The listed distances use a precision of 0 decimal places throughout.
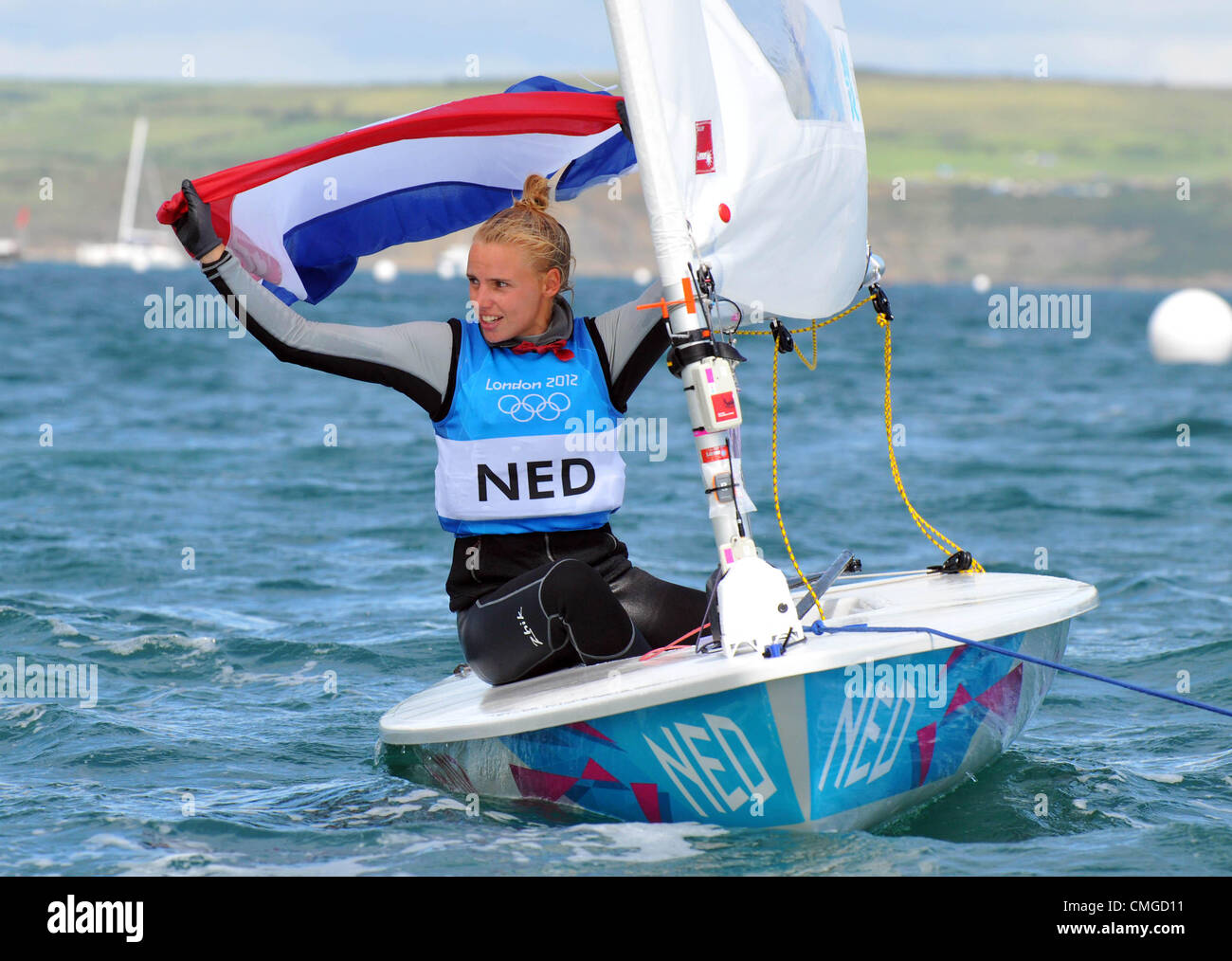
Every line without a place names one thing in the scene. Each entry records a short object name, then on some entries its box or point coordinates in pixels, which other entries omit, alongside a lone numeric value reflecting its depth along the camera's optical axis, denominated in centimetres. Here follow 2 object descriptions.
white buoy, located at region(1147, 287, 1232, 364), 2900
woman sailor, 428
